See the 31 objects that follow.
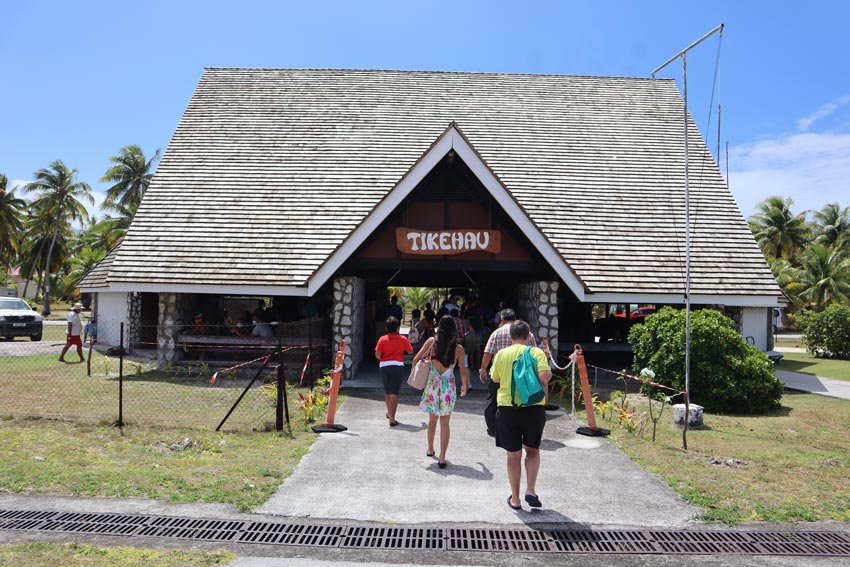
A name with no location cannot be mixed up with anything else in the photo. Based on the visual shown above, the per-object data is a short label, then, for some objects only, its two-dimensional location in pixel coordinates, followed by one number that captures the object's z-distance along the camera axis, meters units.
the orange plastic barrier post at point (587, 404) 8.98
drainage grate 5.17
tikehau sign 13.17
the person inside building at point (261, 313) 17.24
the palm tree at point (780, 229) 50.19
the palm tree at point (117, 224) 46.94
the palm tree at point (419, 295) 41.53
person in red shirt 9.25
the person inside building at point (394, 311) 16.36
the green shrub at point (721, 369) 11.02
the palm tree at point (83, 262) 48.92
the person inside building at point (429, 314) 15.38
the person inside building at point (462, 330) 12.00
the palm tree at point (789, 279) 39.91
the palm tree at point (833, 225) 50.53
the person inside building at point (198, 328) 15.51
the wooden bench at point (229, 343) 13.78
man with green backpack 5.74
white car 22.53
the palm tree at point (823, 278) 37.91
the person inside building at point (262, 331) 14.73
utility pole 8.08
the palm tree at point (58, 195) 50.88
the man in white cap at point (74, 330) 15.75
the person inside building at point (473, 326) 12.98
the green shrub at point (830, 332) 22.56
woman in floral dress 7.27
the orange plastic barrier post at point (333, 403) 8.92
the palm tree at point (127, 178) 51.31
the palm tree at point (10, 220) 47.12
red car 21.91
